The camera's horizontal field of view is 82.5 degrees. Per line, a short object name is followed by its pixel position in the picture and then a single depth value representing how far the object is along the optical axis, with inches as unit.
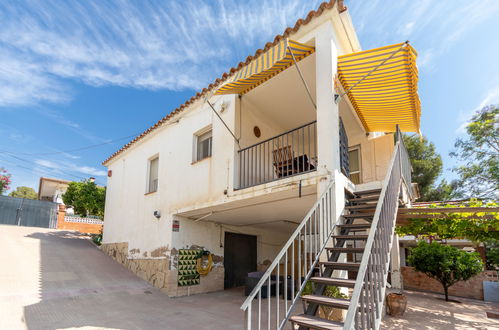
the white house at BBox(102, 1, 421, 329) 172.4
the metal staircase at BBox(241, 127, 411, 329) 103.5
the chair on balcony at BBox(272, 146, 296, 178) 254.6
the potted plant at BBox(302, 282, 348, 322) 161.8
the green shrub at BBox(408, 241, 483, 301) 382.9
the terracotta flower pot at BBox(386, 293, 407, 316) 255.4
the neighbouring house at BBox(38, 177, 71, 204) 1014.4
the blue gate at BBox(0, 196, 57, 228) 585.7
